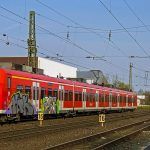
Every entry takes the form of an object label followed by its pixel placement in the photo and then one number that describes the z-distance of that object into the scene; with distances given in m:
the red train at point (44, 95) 28.66
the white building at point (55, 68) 85.12
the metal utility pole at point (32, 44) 39.47
